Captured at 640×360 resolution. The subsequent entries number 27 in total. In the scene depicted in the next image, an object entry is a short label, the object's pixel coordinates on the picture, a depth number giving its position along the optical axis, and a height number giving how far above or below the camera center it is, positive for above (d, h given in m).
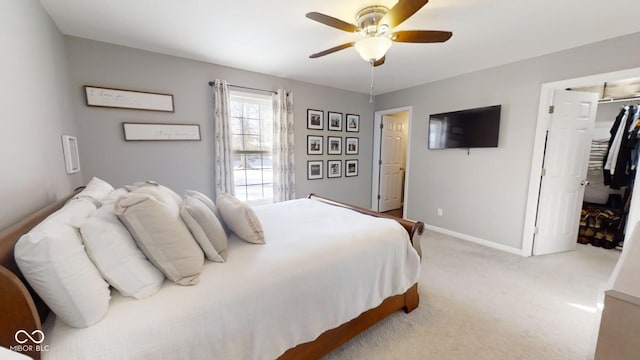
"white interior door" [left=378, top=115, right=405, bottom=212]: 4.88 -0.23
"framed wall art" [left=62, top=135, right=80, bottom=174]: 2.06 -0.04
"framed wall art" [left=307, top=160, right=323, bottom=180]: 4.06 -0.32
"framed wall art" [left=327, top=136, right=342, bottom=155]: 4.23 +0.10
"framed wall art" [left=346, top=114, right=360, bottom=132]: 4.44 +0.52
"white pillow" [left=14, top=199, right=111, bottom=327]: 0.80 -0.43
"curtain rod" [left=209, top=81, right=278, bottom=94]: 3.07 +0.86
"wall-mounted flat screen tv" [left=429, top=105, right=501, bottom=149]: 3.16 +0.33
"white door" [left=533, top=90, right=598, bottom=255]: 2.86 -0.22
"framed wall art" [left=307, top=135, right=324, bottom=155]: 4.00 +0.09
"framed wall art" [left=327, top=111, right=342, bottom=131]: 4.18 +0.52
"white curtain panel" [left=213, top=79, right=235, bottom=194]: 3.07 +0.18
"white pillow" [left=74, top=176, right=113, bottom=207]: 1.45 -0.27
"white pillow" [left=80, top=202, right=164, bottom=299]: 0.99 -0.46
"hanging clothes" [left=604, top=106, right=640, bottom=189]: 3.01 +0.07
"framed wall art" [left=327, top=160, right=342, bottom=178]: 4.29 -0.32
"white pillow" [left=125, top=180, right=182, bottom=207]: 1.45 -0.28
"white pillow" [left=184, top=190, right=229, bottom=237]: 1.72 -0.40
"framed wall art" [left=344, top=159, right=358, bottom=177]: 4.52 -0.32
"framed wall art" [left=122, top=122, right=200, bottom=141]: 2.65 +0.21
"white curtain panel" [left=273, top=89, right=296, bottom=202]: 3.57 +0.05
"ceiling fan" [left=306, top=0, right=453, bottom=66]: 1.70 +0.89
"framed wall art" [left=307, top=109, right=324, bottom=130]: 3.95 +0.52
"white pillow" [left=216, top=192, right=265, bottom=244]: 1.57 -0.47
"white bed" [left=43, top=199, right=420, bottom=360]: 0.88 -0.68
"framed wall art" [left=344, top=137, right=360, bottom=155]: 4.48 +0.09
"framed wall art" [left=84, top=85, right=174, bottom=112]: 2.45 +0.54
